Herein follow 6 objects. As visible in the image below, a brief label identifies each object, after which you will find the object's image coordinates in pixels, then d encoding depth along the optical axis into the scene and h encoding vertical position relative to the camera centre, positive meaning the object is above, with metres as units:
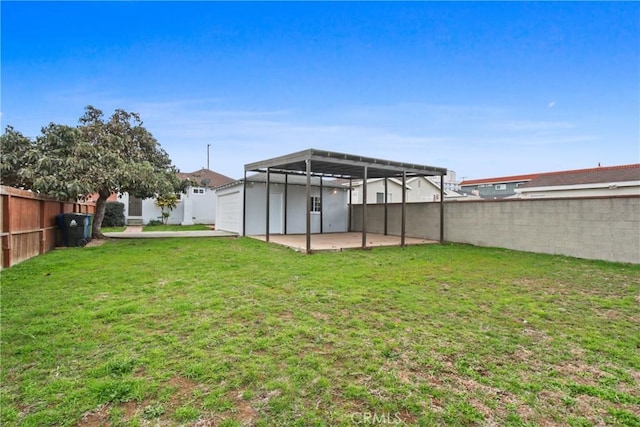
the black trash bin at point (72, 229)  9.05 -0.54
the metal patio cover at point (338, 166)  9.16 +1.68
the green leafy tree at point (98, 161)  8.47 +1.54
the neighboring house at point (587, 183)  15.47 +1.74
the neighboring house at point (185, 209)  20.09 +0.15
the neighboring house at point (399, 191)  21.58 +1.62
